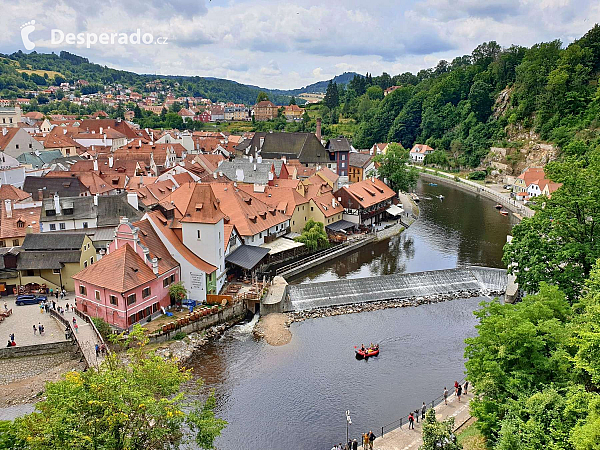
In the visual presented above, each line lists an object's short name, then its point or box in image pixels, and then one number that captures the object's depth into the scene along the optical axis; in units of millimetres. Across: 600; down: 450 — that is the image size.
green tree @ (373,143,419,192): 81812
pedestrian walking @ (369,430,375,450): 25375
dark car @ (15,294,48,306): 39188
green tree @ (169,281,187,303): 39375
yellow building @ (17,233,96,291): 41188
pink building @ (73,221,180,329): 35281
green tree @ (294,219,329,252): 54844
